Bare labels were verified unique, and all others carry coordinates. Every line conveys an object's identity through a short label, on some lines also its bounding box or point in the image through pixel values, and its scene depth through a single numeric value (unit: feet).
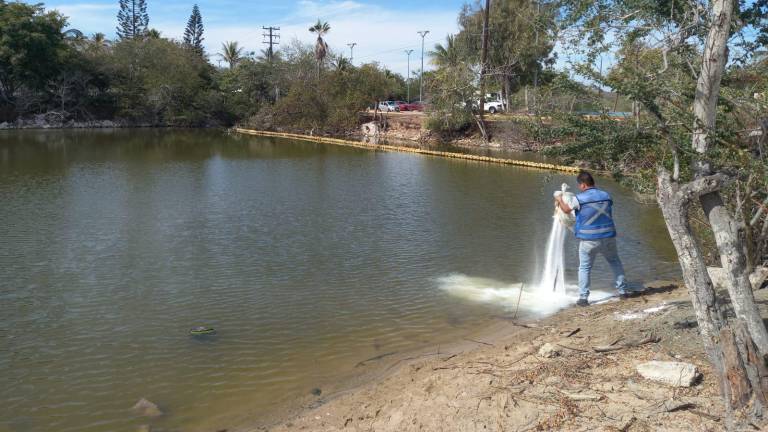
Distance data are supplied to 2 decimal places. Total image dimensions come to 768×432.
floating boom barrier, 89.63
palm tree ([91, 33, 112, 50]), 204.65
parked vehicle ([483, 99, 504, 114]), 170.19
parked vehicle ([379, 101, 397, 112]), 208.13
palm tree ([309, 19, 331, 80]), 209.56
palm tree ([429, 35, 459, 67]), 182.91
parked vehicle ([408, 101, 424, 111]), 209.77
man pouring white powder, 27.91
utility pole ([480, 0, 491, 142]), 136.79
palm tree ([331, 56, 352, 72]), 186.82
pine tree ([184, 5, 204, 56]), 275.80
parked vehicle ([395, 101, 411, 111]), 211.20
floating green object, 26.50
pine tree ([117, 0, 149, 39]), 261.44
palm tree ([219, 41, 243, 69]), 268.00
